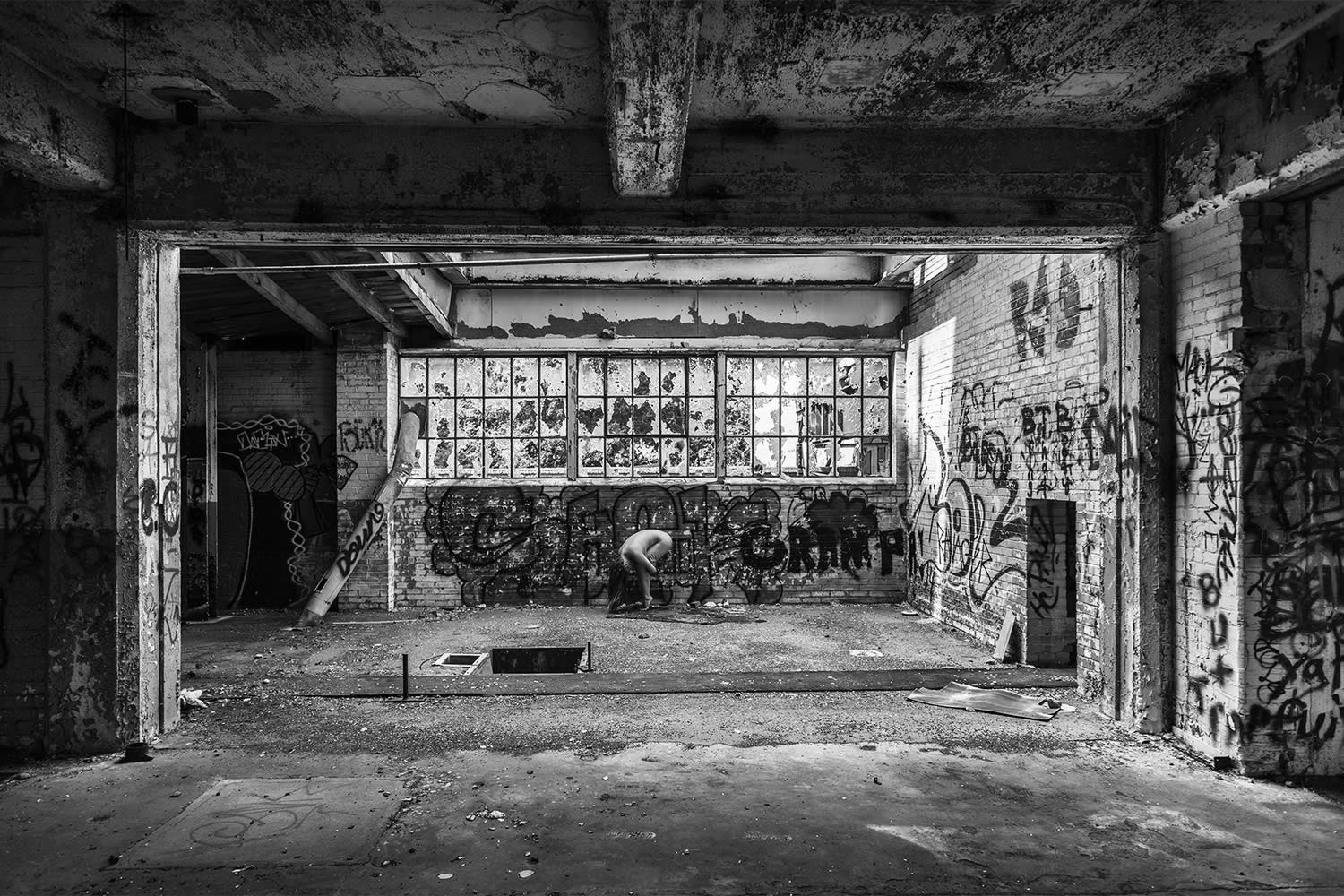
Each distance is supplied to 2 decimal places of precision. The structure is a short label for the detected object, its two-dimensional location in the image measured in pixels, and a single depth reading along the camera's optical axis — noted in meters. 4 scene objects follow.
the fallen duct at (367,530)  9.76
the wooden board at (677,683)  6.54
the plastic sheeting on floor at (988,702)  5.89
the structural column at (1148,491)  5.23
